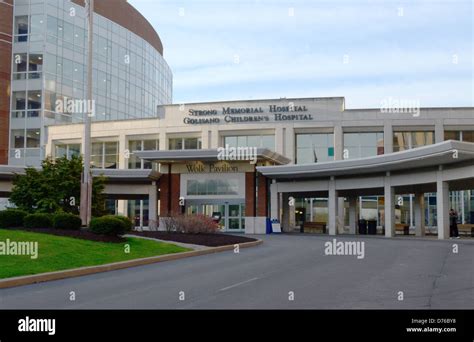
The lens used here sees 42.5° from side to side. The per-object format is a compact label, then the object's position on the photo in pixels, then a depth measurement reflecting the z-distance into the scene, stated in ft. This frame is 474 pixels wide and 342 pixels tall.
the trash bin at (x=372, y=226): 147.54
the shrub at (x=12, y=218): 82.17
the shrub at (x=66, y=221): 78.95
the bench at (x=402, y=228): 150.13
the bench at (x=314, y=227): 157.27
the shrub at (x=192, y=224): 100.89
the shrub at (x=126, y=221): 77.75
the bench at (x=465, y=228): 147.54
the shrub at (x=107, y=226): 73.92
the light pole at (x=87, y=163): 84.48
